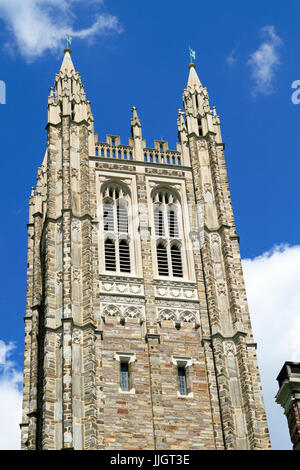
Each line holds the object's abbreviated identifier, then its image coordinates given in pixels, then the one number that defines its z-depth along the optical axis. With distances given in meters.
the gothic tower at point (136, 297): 41.00
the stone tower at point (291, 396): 33.69
